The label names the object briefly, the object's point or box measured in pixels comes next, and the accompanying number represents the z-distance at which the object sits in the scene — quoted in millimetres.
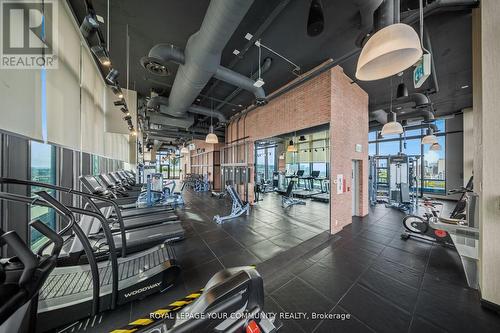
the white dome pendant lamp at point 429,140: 6859
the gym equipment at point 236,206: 5906
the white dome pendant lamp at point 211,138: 6520
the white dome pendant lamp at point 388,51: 1576
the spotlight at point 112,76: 3218
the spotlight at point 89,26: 2162
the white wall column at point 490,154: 2197
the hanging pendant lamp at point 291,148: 9344
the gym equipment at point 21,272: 647
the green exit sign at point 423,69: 2140
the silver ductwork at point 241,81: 4268
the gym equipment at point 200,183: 11918
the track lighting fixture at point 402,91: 4422
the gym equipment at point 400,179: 7000
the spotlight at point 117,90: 3750
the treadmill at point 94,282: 1709
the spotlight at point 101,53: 2533
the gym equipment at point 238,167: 8202
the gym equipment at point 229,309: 885
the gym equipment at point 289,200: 7602
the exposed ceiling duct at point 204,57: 2454
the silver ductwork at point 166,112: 6270
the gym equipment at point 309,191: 9492
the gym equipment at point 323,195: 8952
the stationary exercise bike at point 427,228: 3713
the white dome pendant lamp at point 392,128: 4473
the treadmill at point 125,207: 2996
